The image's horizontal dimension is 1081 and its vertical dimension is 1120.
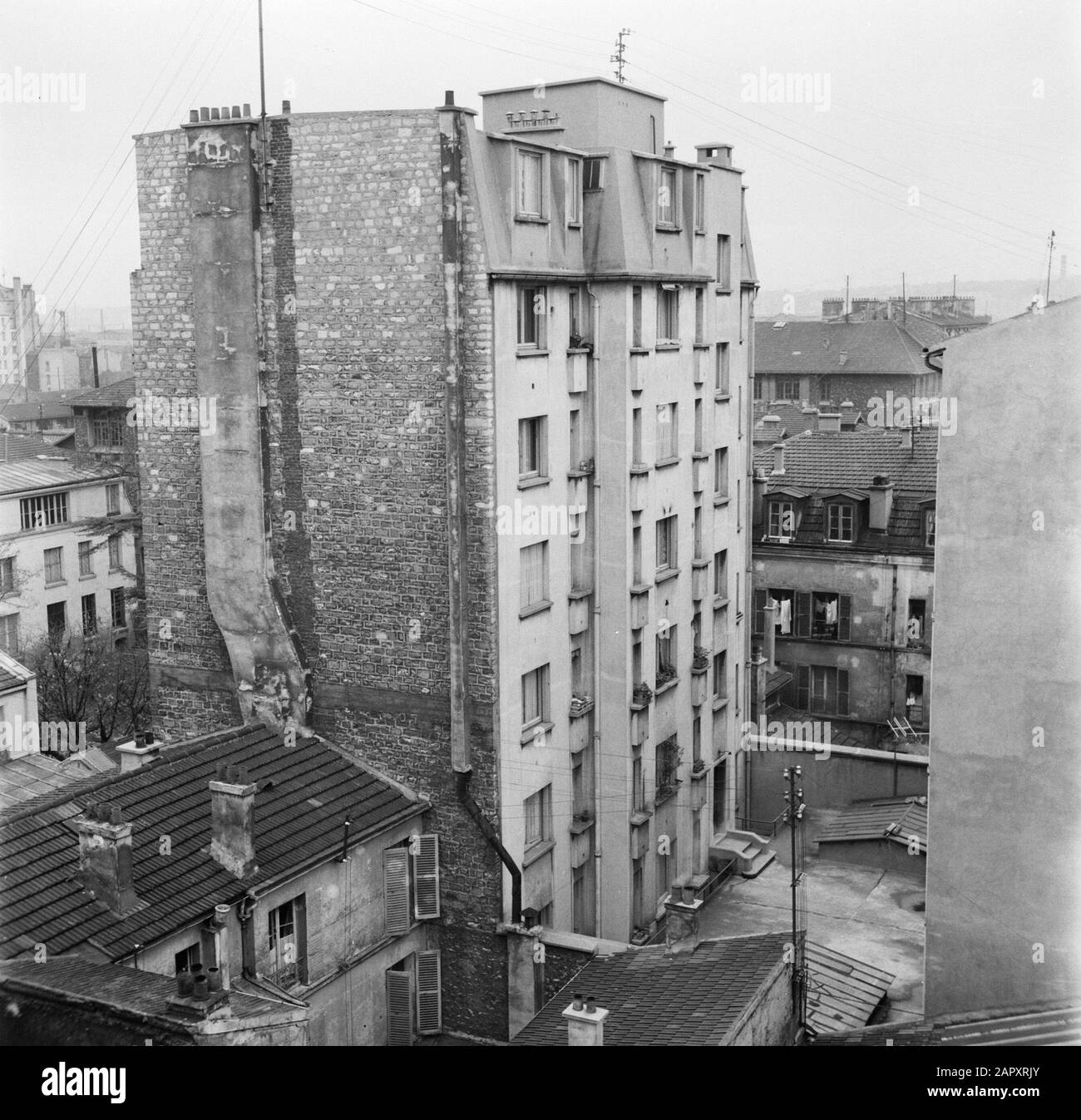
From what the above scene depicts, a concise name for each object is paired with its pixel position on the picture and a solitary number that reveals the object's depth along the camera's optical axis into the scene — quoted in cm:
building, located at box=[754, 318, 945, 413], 10119
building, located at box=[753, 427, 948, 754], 5106
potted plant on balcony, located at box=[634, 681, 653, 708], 3606
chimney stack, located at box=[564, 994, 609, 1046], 2069
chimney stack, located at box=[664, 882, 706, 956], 2884
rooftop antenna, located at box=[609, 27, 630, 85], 4041
